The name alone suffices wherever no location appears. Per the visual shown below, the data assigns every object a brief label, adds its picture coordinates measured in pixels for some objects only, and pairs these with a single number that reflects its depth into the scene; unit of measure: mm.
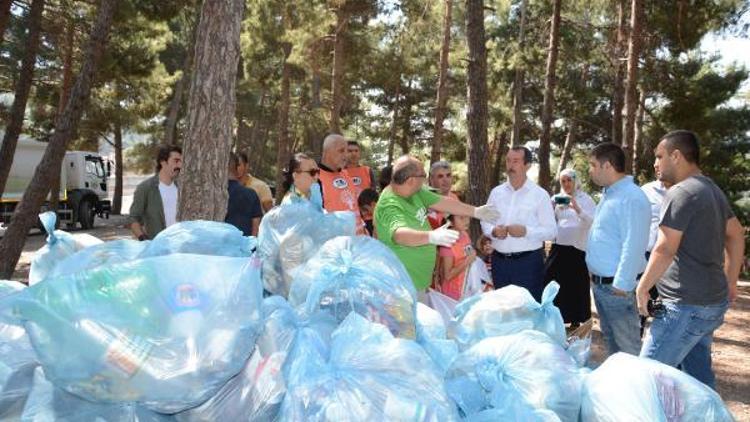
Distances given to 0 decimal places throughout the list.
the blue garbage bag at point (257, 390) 1757
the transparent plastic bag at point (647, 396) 1889
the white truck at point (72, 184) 18938
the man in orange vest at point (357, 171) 5141
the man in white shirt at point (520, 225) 4621
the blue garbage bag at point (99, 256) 2184
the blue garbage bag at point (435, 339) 2193
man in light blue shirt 3410
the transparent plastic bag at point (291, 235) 2824
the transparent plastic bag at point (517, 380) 1940
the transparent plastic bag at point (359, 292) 2184
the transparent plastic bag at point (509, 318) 2533
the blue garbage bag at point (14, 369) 1761
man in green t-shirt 3424
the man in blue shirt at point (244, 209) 4565
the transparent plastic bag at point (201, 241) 2359
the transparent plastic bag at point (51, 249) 2477
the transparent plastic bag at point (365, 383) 1639
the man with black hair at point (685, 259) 2947
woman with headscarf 5762
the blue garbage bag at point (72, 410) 1683
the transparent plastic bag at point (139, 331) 1599
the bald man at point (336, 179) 4590
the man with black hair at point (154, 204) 4398
